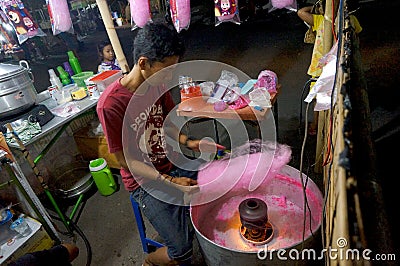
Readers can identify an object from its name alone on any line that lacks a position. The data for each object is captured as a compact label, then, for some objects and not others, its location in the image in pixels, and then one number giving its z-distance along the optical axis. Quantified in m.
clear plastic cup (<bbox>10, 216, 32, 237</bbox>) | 2.03
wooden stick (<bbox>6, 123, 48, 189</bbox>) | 2.08
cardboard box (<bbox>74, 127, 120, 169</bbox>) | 2.99
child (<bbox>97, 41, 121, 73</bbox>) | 3.29
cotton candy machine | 1.32
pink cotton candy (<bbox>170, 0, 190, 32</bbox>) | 3.10
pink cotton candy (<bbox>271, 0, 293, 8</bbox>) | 2.90
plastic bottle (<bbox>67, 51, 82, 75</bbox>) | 3.24
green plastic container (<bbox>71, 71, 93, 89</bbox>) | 3.03
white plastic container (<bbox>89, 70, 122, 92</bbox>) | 2.78
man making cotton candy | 1.55
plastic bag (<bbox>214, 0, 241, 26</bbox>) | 3.19
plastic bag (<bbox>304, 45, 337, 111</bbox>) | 1.31
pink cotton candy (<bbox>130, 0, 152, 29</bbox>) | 3.04
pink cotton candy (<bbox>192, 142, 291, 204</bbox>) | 1.83
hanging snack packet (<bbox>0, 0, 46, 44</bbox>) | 2.69
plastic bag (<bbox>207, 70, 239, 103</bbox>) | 2.61
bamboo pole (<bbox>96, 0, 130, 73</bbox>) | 2.37
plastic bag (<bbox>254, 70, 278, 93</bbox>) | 2.60
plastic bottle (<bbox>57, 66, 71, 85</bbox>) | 3.11
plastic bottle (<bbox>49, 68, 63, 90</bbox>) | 2.99
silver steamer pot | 2.27
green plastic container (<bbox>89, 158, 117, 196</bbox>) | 2.79
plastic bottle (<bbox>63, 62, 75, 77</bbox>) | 3.24
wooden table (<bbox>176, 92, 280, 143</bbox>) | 2.35
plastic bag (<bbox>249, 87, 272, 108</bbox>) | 2.39
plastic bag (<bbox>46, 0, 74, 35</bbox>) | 2.81
